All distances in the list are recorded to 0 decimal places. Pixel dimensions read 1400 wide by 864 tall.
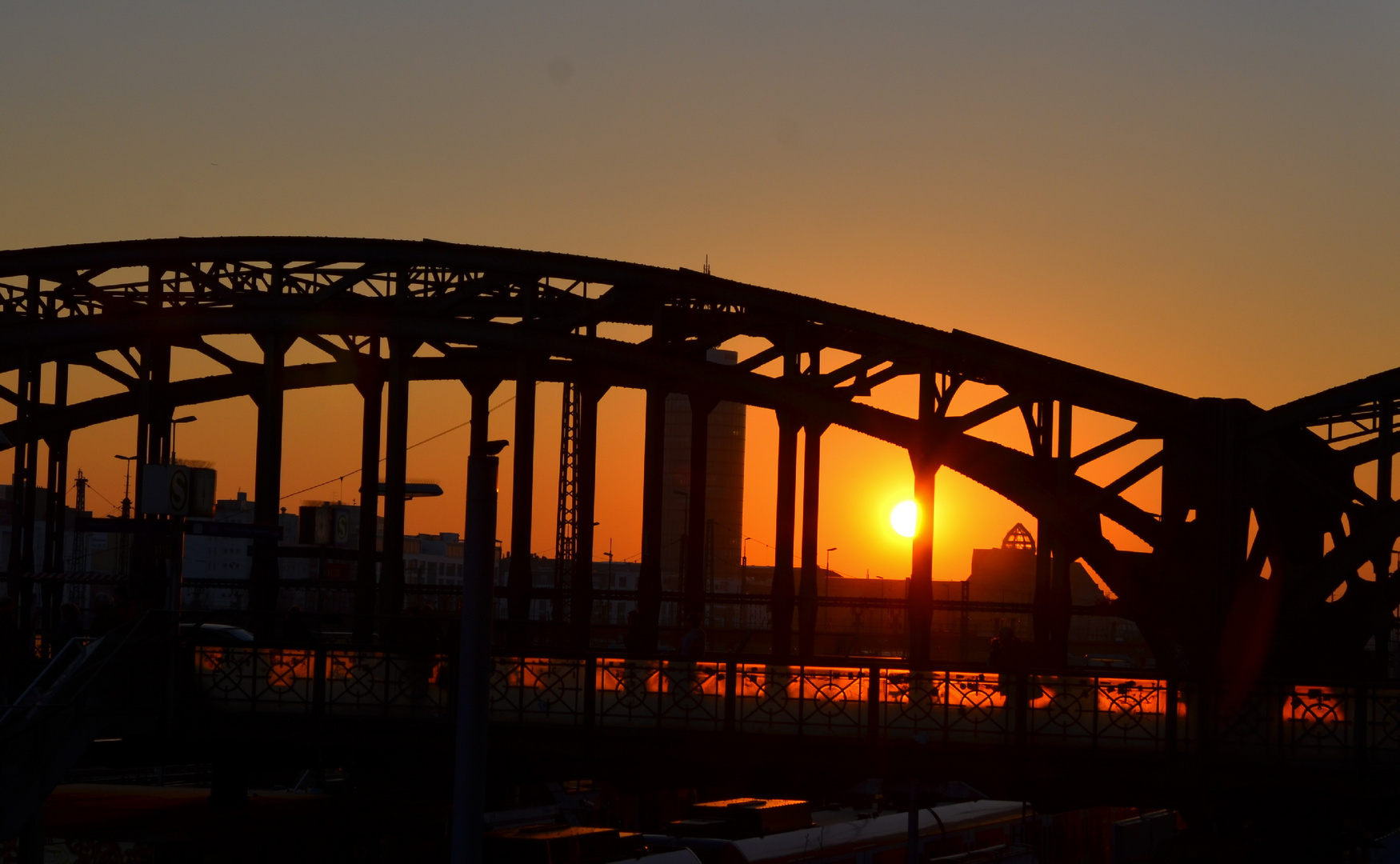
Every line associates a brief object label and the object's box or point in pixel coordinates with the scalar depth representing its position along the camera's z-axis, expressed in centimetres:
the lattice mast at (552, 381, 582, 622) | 7831
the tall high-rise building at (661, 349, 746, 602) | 5338
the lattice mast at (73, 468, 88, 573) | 11119
